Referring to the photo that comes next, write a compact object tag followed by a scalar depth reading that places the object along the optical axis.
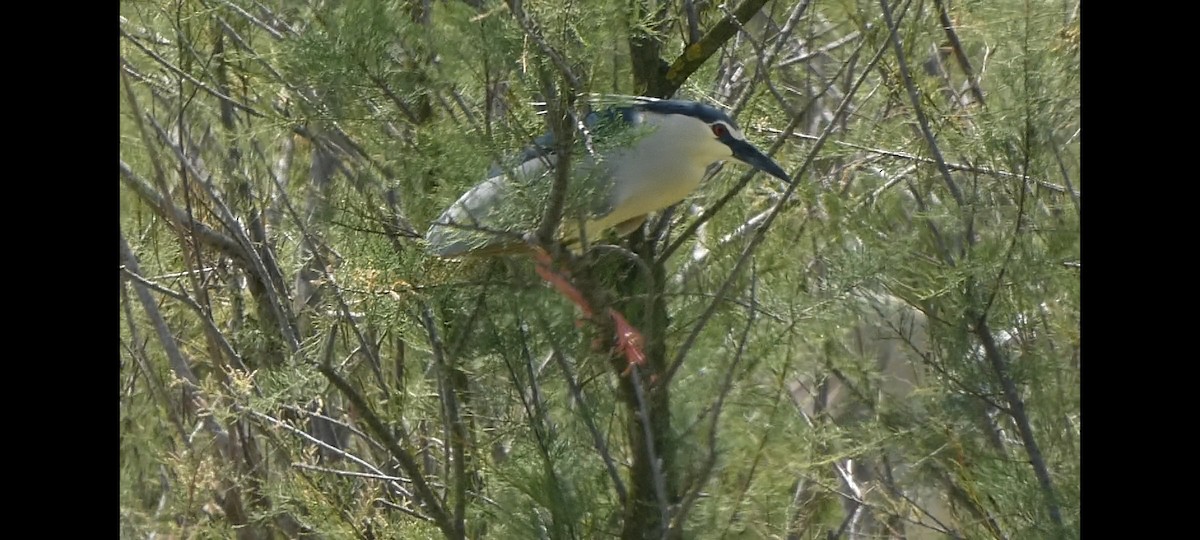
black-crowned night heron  13.70
